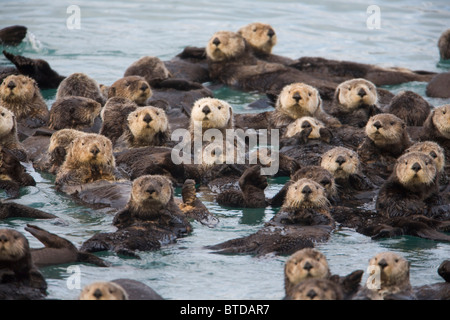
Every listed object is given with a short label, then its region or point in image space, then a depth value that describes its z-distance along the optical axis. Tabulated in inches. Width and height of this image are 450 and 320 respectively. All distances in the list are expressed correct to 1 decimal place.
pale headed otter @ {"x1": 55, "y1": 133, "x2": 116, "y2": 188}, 701.9
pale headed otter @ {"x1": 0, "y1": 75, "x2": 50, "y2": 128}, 887.7
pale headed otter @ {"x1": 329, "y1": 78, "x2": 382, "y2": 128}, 909.8
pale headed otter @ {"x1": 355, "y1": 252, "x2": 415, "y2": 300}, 494.3
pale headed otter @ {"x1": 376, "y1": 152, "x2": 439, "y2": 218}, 637.9
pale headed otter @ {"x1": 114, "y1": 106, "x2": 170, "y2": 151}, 797.9
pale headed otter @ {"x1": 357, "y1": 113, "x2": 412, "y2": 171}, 768.3
